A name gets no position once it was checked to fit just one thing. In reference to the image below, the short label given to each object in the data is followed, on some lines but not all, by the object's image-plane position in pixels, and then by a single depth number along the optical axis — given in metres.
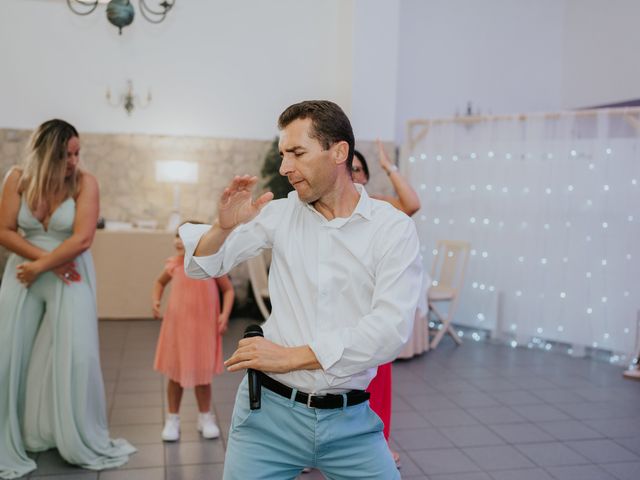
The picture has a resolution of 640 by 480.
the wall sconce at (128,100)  8.14
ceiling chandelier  7.88
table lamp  7.77
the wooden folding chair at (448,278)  7.09
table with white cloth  7.66
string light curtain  6.52
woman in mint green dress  3.57
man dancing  1.93
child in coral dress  4.08
